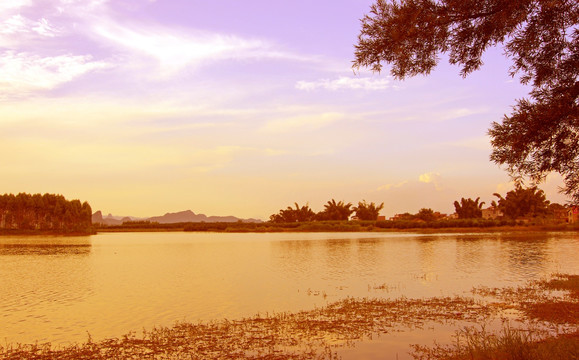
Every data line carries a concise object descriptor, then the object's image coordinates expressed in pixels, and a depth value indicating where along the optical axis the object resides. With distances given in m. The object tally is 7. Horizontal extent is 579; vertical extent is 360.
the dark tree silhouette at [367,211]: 170.75
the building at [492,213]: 171.62
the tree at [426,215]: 155.86
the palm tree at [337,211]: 171.12
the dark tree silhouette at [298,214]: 179.12
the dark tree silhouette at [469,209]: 152.38
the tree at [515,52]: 10.78
